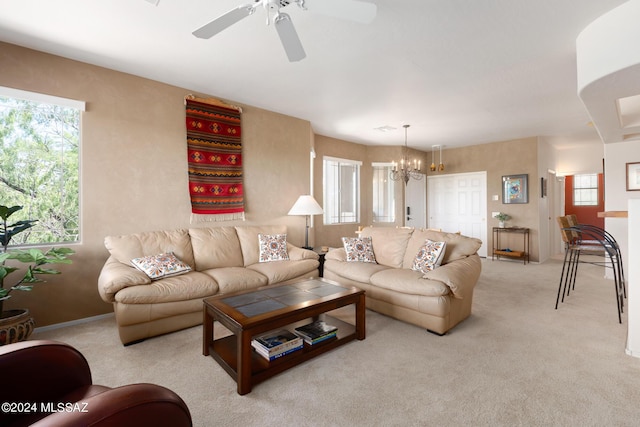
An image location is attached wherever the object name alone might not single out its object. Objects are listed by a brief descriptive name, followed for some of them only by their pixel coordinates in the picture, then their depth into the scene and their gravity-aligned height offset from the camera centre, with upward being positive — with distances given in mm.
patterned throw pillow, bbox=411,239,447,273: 3045 -552
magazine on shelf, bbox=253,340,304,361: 2018 -1045
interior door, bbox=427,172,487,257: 6711 +43
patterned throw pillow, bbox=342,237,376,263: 3658 -557
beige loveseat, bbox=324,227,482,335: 2574 -720
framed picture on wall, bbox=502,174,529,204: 6000 +339
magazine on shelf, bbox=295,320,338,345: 2248 -1019
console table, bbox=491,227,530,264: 5906 -938
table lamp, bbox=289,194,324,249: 4328 +0
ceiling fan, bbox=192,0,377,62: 1691 +1173
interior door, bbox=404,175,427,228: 7031 +43
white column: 2189 -619
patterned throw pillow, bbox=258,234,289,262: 3760 -543
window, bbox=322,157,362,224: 5988 +341
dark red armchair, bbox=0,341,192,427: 761 -596
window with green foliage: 2727 +473
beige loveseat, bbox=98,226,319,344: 2438 -683
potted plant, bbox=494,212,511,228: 6223 -267
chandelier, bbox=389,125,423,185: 6005 +798
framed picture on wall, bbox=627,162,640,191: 4457 +419
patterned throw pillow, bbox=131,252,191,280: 2764 -561
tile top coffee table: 1839 -784
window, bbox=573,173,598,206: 7586 +373
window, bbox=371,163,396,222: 6801 +262
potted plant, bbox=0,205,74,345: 2191 -477
